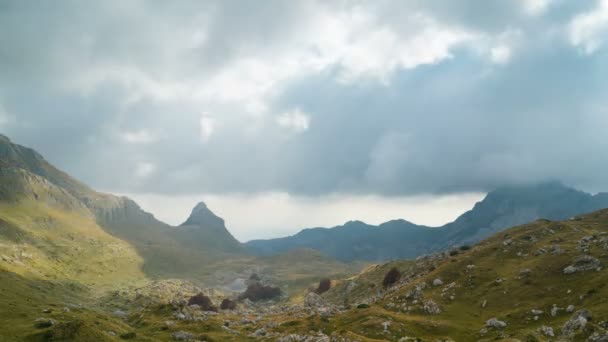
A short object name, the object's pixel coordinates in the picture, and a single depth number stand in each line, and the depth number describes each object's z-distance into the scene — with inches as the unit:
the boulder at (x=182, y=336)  3319.4
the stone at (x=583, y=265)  3339.1
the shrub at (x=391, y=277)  5724.4
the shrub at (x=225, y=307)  7741.1
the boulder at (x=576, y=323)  2352.6
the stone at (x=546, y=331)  2538.6
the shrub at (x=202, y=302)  7126.0
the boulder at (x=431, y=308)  3541.3
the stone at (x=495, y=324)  2896.2
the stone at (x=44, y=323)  2815.0
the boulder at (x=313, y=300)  6943.9
